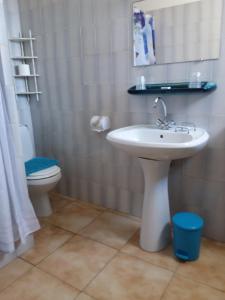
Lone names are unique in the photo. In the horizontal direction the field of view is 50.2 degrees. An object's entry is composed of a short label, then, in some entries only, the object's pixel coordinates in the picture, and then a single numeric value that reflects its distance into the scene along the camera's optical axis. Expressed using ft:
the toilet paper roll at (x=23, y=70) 7.53
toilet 6.49
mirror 5.00
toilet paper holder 6.65
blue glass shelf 5.08
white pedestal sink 4.91
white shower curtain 4.82
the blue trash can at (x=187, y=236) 5.00
